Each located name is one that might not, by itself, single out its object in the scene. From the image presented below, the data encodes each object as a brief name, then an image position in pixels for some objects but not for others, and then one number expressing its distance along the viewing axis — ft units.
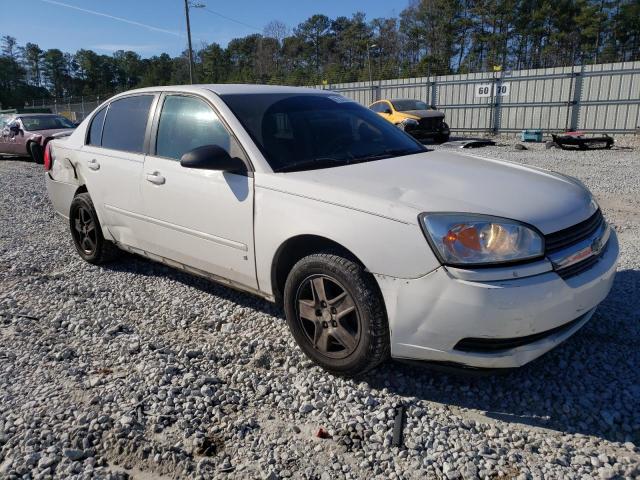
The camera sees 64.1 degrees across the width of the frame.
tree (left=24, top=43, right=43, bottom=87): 319.27
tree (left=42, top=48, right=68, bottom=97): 319.27
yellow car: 55.06
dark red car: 47.32
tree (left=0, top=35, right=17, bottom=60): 310.24
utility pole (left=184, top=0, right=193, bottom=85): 101.11
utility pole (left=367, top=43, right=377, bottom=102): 84.74
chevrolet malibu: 7.88
